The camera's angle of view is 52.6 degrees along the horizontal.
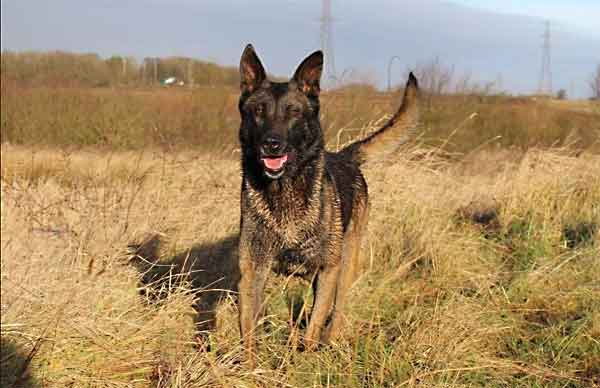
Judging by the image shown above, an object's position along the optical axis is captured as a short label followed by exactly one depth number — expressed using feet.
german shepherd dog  12.69
